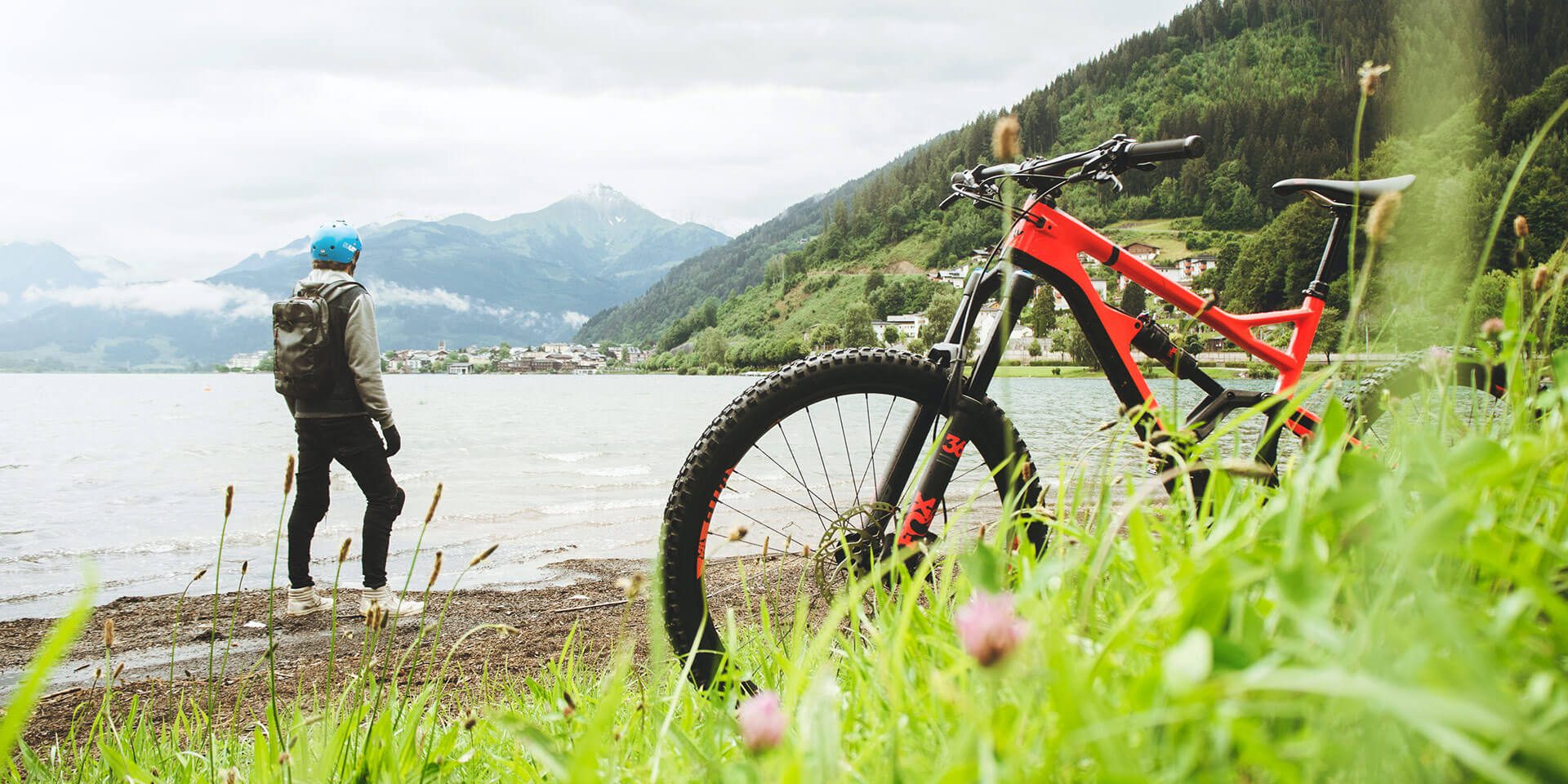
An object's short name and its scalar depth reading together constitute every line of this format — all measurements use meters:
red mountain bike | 2.43
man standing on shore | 5.59
